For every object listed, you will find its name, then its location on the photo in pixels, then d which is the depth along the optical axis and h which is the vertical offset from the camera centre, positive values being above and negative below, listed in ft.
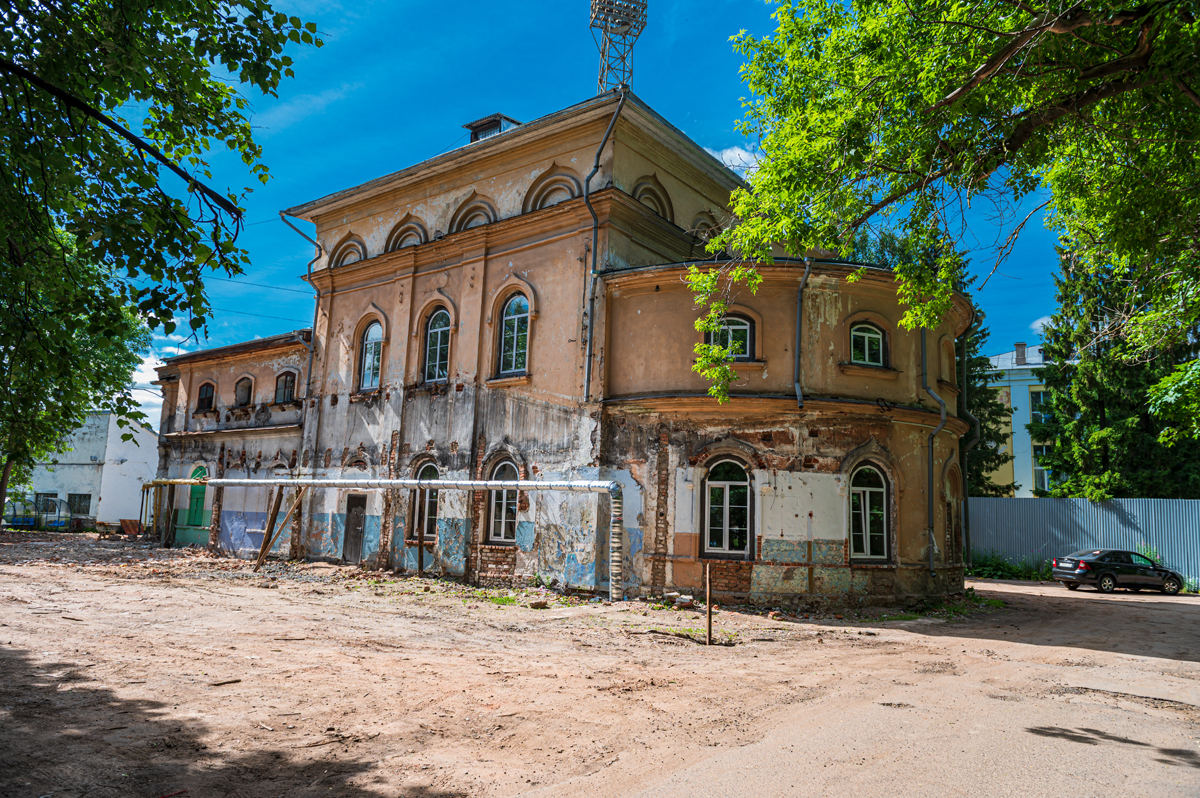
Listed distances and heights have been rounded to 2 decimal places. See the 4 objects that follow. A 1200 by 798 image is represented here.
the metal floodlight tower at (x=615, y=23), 65.46 +42.51
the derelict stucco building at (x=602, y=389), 46.16 +8.25
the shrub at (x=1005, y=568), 80.12 -5.31
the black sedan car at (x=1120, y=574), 69.21 -4.71
